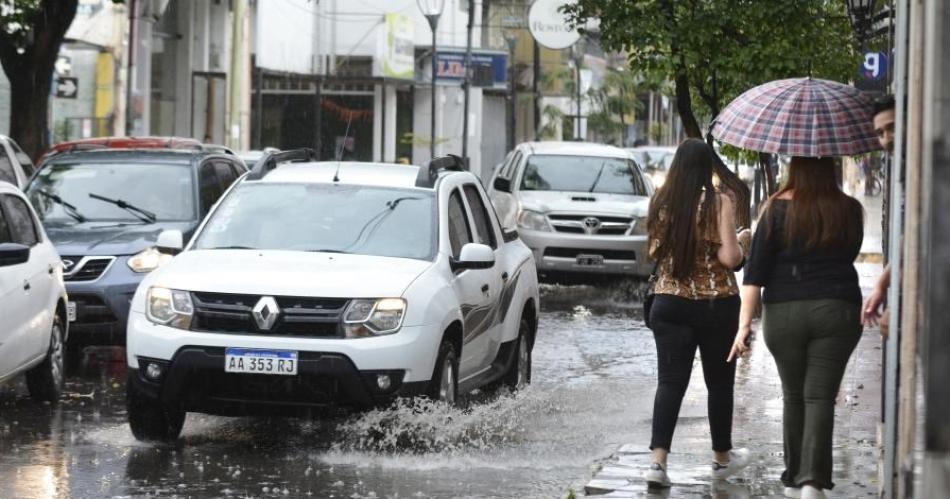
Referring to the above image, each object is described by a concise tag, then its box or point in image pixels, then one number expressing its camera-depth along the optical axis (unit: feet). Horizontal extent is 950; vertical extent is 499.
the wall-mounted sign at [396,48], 173.06
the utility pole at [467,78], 126.11
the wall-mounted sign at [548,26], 100.07
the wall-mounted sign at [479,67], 132.98
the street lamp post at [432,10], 119.24
